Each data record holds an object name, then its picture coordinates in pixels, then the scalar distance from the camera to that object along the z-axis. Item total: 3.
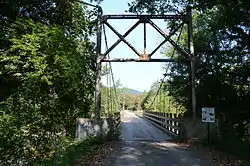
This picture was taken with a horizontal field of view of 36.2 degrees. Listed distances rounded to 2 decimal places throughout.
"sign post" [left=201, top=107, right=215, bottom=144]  13.19
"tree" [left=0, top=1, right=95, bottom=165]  13.23
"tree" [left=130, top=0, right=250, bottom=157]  13.95
